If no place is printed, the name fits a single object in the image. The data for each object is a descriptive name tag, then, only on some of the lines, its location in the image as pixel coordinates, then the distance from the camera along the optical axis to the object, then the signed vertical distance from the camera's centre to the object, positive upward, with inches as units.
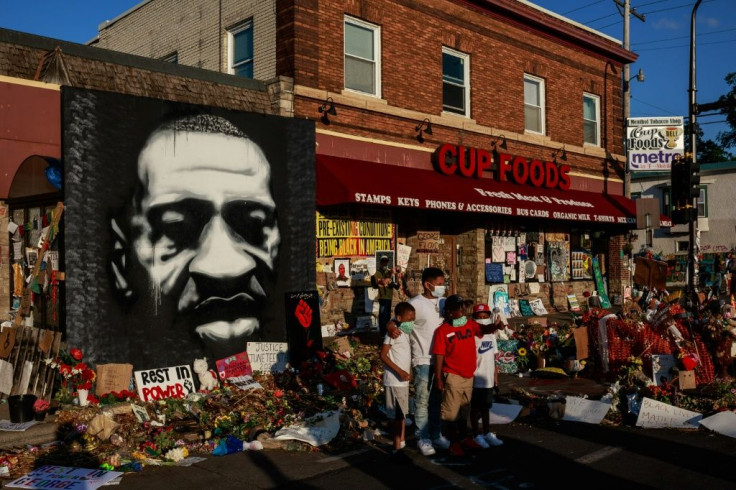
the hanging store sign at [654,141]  880.9 +155.9
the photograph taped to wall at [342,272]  594.9 -4.6
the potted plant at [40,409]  330.0 -66.1
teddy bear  399.9 -62.3
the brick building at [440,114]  591.2 +155.1
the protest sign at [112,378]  365.7 -57.7
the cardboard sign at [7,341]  388.5 -40.1
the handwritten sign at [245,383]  391.5 -66.8
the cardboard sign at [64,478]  243.8 -74.9
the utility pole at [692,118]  679.1 +154.0
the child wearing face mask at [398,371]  271.9 -40.6
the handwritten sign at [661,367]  395.2 -58.1
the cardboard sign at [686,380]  378.6 -62.5
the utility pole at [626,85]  927.1 +263.3
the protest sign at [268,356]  442.9 -56.7
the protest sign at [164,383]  382.3 -64.1
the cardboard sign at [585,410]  339.0 -71.5
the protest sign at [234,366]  423.8 -60.7
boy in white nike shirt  293.0 -50.3
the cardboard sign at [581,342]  455.5 -50.1
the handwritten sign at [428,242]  693.9 +24.2
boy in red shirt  275.6 -37.2
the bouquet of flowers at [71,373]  352.5 -52.9
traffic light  660.7 +71.8
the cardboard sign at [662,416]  324.8 -70.7
